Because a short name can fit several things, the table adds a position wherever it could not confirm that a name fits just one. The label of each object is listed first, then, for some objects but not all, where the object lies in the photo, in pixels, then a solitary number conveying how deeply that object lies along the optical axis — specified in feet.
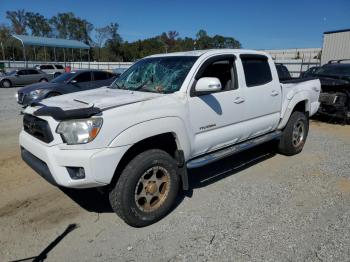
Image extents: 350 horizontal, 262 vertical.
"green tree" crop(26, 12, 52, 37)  263.70
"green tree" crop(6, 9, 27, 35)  244.83
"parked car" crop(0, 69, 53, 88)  73.72
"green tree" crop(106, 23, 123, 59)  261.65
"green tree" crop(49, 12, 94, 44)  272.10
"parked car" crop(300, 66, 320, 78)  35.89
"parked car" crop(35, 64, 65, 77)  98.02
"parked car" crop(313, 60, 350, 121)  30.22
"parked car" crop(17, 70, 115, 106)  36.27
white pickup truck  10.21
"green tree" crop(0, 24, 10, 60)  206.68
